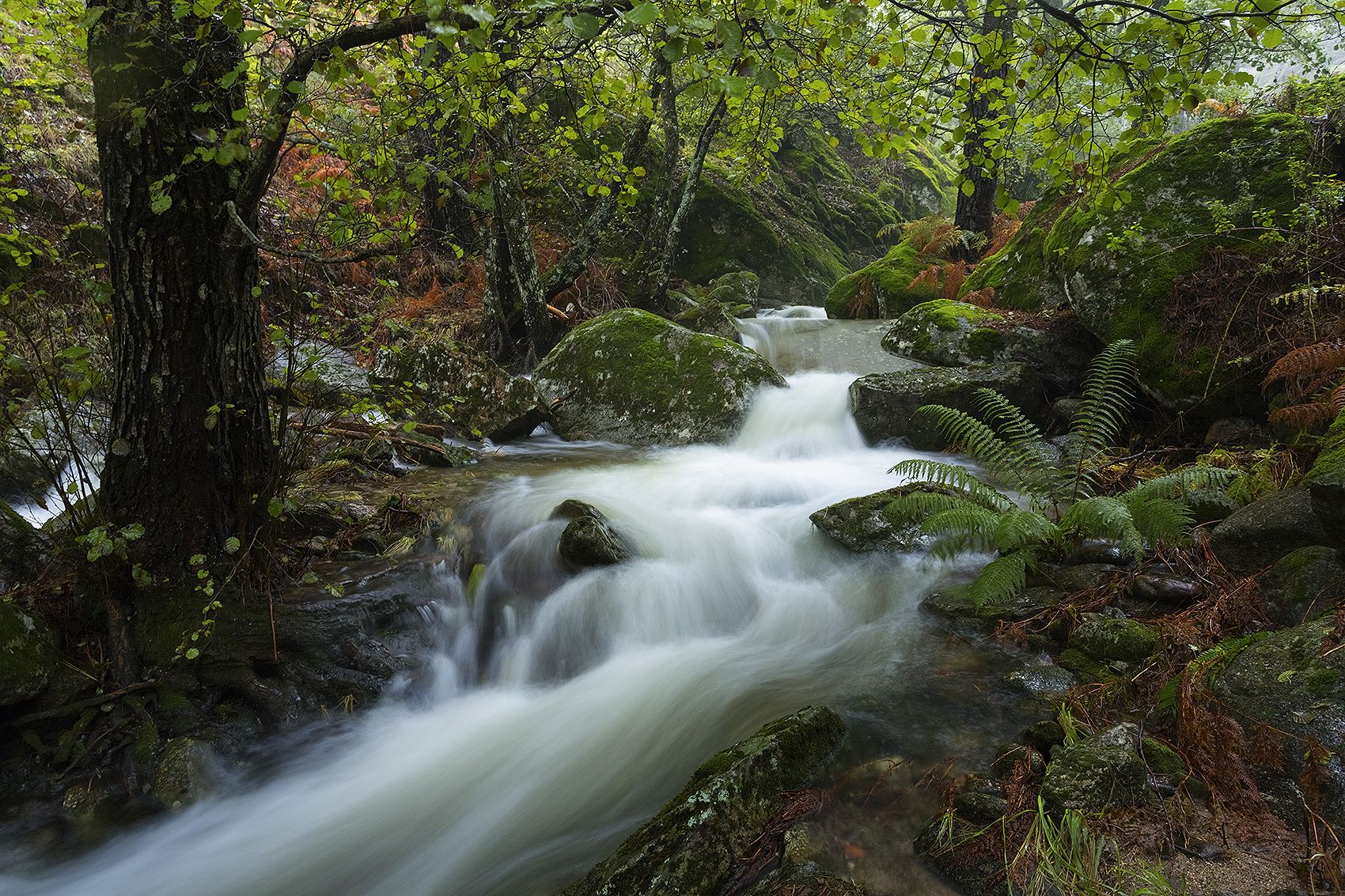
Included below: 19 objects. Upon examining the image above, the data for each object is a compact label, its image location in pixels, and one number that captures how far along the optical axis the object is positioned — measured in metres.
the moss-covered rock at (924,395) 6.98
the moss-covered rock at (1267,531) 3.43
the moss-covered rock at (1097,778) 2.28
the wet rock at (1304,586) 3.01
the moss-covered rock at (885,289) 11.80
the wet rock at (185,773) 3.21
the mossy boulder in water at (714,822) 2.28
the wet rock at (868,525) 5.28
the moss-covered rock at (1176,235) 5.76
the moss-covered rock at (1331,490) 2.90
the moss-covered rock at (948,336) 7.73
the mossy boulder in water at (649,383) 8.27
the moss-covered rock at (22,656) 3.19
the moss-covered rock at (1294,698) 2.20
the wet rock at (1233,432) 5.25
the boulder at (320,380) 3.54
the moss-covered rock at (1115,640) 3.28
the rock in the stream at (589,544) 4.94
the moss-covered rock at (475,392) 7.79
